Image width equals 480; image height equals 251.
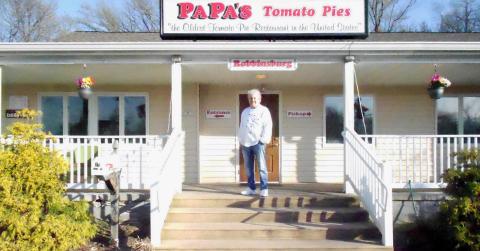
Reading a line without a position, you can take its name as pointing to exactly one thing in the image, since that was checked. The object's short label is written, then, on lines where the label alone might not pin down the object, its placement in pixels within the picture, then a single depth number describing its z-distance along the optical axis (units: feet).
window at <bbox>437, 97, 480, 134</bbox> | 35.04
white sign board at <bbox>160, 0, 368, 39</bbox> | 27.94
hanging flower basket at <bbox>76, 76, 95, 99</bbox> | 26.81
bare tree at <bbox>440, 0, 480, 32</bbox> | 106.83
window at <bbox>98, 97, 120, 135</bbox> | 34.76
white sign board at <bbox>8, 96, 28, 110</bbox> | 34.42
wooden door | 34.53
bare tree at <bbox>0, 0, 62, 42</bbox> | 110.73
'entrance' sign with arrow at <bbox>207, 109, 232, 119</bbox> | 34.47
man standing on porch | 23.61
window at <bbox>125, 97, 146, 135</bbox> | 34.76
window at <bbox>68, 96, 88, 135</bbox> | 34.81
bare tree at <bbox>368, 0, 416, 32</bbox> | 106.52
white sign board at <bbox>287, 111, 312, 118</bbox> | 34.50
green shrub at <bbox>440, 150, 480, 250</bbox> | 19.47
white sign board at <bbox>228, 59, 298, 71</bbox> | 25.99
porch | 24.16
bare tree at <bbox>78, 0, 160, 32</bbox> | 112.59
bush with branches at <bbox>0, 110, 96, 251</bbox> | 18.83
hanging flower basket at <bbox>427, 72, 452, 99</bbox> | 26.44
